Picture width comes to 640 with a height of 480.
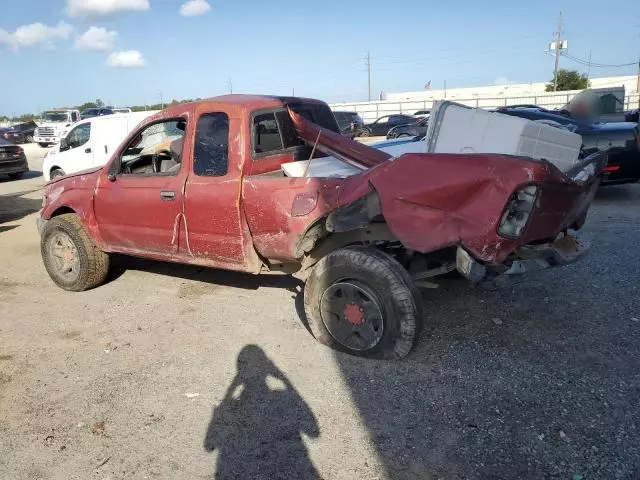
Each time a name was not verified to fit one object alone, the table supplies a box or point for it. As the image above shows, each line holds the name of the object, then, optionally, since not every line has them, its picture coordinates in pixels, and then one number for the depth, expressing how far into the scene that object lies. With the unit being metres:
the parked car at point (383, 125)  27.05
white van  12.38
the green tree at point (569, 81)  61.41
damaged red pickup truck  3.38
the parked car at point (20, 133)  30.09
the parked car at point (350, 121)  24.22
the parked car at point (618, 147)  8.99
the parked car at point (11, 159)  17.14
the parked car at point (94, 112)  33.64
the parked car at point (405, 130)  21.00
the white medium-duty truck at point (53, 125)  30.94
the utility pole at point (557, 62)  59.67
